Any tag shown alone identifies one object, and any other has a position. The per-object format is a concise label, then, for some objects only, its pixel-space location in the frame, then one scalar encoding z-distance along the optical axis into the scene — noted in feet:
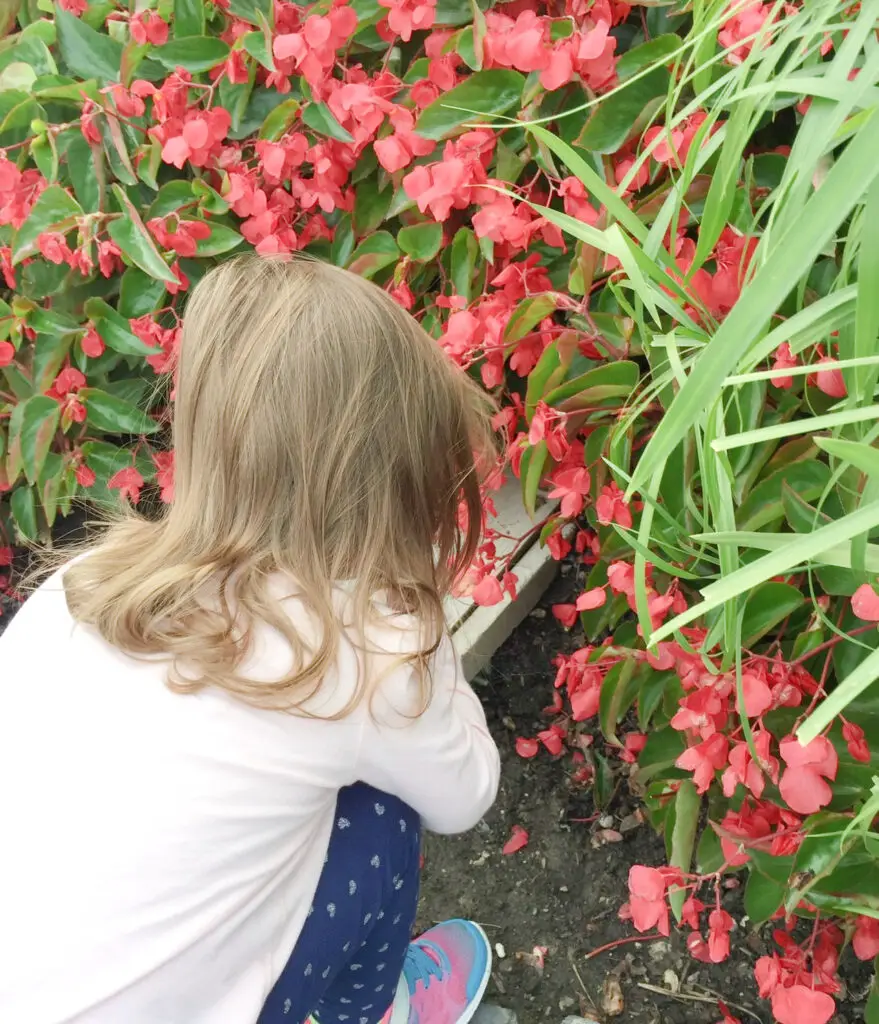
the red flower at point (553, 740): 4.35
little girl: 2.23
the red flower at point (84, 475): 4.47
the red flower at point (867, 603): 2.06
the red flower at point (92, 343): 4.09
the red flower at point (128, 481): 4.34
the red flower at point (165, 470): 4.12
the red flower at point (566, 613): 3.81
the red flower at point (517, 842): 4.25
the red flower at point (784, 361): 2.30
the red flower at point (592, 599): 2.93
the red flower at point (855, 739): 2.45
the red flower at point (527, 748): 4.42
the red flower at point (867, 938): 2.54
